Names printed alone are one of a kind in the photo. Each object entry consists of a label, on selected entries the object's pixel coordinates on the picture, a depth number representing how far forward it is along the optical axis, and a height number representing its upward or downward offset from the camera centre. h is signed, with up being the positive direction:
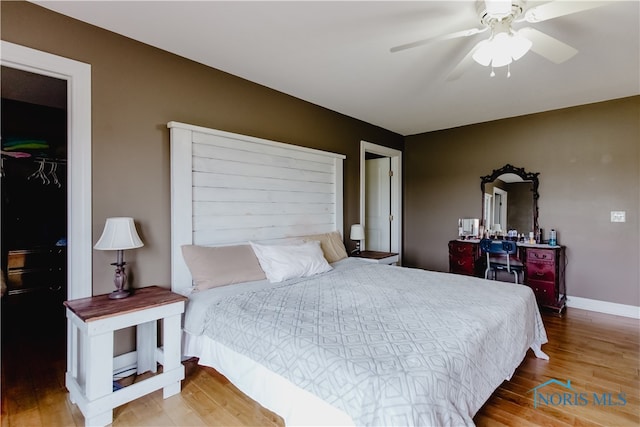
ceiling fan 1.70 +1.00
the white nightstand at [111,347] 1.73 -0.84
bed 1.31 -0.59
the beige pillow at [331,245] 3.52 -0.39
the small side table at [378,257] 3.84 -0.56
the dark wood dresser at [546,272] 3.68 -0.71
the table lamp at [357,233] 4.11 -0.28
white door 5.32 +0.11
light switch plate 3.65 -0.04
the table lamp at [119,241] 2.00 -0.19
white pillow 2.71 -0.44
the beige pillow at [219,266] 2.44 -0.43
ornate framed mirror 4.23 +0.16
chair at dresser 3.77 -0.58
